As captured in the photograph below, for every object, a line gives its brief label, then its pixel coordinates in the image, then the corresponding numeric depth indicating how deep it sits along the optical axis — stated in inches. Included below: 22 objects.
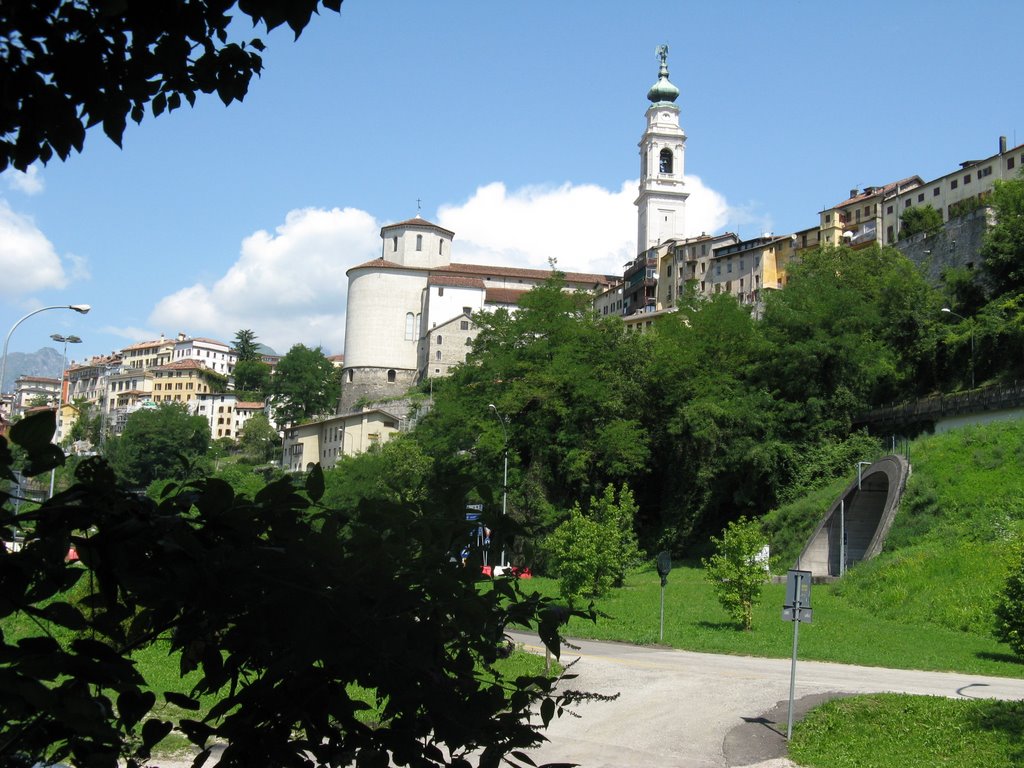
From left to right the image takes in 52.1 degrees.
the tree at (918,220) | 2906.0
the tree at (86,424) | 5029.5
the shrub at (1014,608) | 786.8
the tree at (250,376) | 6427.2
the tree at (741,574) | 1031.6
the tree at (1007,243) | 1973.4
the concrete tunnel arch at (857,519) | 1552.7
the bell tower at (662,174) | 5049.2
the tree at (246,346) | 6639.8
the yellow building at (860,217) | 3499.0
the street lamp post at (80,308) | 1111.3
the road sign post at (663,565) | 981.8
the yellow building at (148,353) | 7268.7
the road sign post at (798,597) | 628.7
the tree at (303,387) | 5270.7
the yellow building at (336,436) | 4052.7
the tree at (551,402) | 1907.0
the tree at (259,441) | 4963.1
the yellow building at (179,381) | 6491.1
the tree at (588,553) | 1136.2
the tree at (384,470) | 2244.1
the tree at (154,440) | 3945.6
